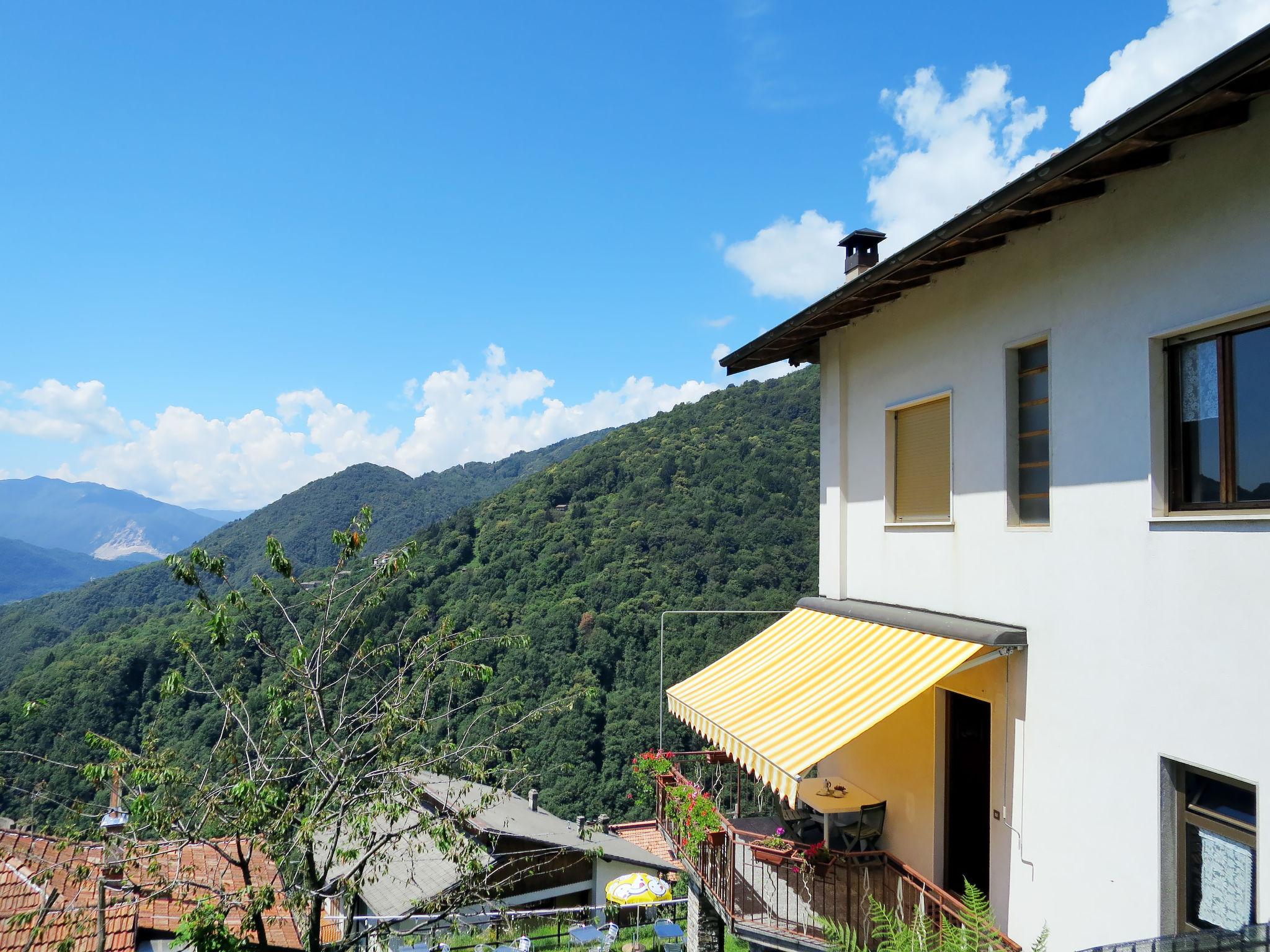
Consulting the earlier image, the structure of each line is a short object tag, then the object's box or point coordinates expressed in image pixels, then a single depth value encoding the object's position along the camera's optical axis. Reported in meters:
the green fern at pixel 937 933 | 6.34
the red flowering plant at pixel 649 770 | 12.76
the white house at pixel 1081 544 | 5.43
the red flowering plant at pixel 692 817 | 11.05
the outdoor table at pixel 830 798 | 9.99
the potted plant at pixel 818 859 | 9.39
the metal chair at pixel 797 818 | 11.38
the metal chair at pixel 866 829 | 10.16
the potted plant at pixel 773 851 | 9.39
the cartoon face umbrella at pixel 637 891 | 25.72
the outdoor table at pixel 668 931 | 24.78
